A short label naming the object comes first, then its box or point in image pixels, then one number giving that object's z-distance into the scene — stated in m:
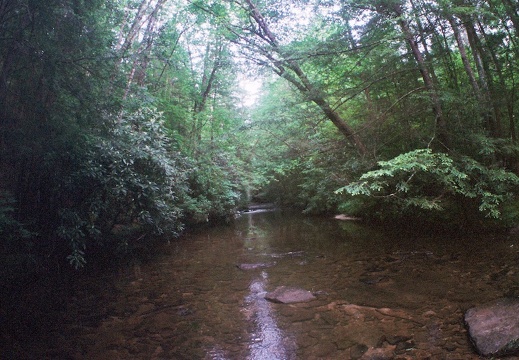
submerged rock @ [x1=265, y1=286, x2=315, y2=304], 5.73
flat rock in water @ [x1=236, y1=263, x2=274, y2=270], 8.07
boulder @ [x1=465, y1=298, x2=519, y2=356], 3.54
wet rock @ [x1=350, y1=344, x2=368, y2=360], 3.85
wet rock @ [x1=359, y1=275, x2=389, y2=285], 6.33
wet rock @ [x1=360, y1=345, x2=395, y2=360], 3.78
